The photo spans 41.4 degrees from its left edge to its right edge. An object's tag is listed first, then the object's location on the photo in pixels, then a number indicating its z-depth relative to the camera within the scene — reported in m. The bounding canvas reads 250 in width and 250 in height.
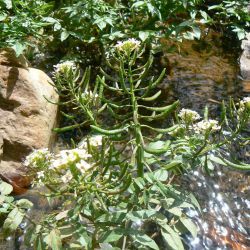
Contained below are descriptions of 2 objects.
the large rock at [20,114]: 0.31
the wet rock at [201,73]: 0.44
